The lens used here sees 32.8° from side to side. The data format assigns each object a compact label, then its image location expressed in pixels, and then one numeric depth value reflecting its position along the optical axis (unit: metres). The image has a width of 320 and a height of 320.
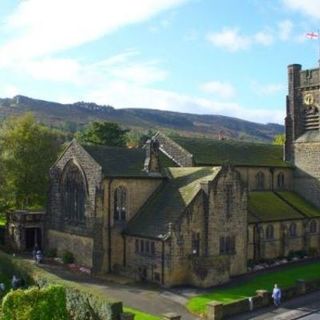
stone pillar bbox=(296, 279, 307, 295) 40.32
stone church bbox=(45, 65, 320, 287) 42.31
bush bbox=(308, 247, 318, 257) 56.04
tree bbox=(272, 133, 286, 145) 101.75
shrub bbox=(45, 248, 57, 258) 51.62
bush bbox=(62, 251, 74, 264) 48.75
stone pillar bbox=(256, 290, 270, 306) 36.97
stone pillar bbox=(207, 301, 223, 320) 33.06
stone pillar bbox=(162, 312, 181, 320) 30.41
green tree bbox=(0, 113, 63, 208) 63.78
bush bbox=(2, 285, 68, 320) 27.16
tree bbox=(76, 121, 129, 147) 85.75
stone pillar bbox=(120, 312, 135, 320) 30.09
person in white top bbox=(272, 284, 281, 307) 37.09
